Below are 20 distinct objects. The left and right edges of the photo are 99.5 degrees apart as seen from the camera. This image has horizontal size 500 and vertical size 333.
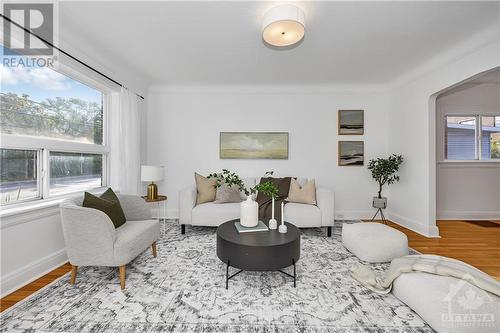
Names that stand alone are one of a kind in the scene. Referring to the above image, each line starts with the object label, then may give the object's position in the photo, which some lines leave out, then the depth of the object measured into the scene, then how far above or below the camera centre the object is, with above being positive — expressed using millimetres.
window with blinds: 4309 +597
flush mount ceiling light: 2012 +1394
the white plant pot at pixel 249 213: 2340 -523
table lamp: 3391 -152
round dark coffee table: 1903 -775
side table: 3351 -788
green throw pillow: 2229 -412
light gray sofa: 3381 -738
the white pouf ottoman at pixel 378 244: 2494 -928
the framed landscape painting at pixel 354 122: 4406 +921
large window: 2125 +386
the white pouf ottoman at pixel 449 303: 1426 -972
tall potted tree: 3902 -79
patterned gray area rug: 1545 -1150
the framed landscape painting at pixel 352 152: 4406 +307
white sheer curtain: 3486 +375
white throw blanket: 1578 -860
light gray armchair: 1913 -689
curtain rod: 1985 +1338
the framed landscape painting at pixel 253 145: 4422 +453
